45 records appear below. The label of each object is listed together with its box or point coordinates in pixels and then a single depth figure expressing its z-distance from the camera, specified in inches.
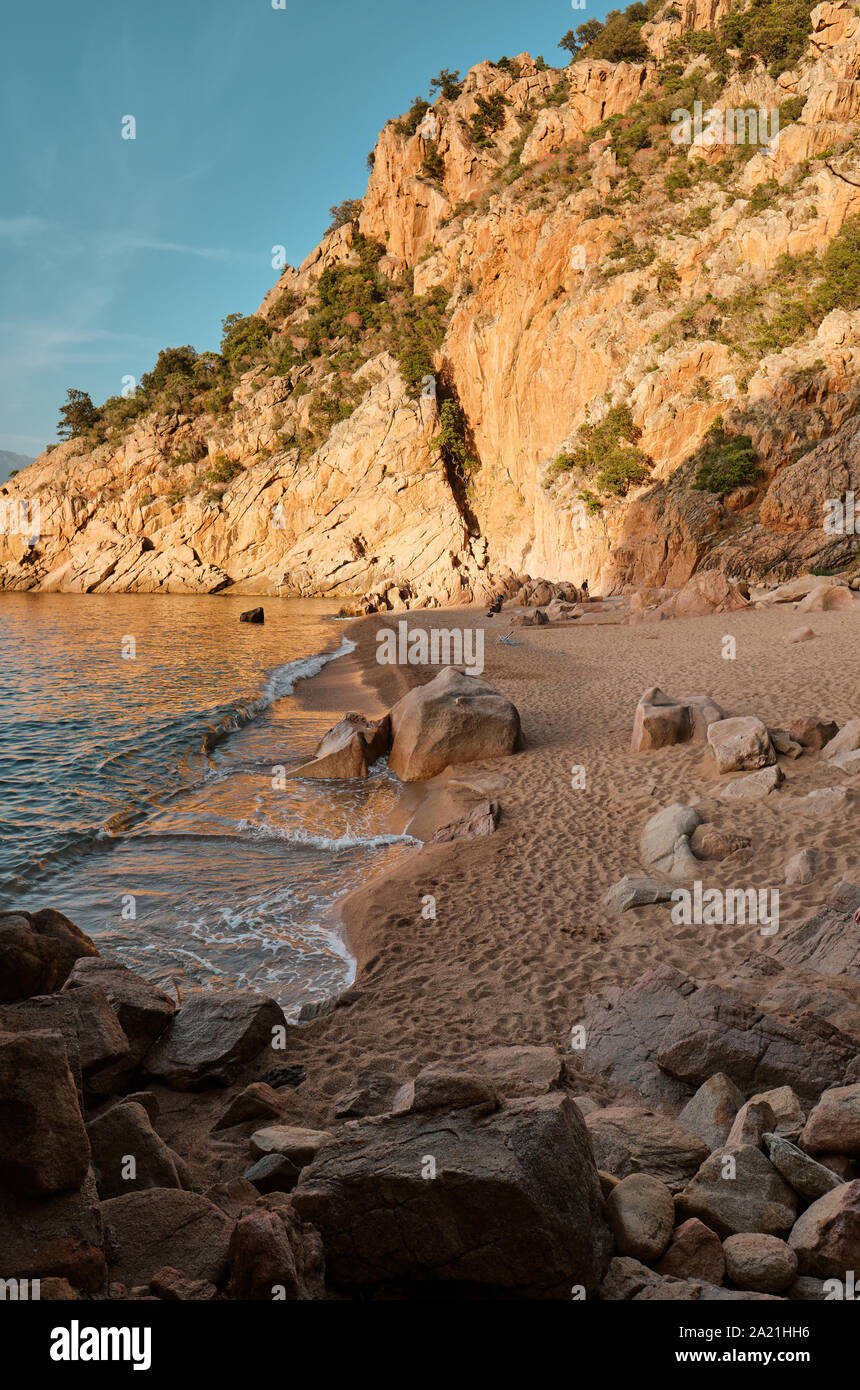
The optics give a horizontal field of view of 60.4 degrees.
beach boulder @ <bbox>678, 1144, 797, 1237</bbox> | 135.6
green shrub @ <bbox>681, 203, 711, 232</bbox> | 1651.1
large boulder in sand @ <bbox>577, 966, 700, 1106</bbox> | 201.3
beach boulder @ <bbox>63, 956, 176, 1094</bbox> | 204.4
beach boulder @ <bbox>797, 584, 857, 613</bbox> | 930.7
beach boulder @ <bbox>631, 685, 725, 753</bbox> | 476.7
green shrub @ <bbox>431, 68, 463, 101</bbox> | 2755.9
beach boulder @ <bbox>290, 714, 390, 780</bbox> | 552.4
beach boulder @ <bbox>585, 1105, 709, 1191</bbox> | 155.3
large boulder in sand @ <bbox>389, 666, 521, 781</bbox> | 524.7
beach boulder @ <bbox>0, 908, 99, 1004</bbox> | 209.8
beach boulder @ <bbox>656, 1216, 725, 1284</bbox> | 127.1
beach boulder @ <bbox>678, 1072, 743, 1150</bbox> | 169.0
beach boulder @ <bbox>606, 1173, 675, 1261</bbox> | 129.5
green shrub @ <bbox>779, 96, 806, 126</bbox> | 1631.4
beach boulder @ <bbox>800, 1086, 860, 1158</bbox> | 149.3
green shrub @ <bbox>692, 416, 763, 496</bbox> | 1285.7
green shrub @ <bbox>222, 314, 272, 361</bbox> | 2967.5
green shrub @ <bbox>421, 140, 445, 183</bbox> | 2677.2
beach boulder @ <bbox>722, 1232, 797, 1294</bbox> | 123.0
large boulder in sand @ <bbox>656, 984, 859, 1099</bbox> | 186.2
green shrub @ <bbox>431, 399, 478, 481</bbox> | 2305.6
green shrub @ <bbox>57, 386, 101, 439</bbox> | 3041.3
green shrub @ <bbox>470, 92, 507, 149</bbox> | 2573.8
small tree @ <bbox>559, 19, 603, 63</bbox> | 2770.7
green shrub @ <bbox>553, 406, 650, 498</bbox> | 1499.8
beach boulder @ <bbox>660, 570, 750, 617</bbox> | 1074.7
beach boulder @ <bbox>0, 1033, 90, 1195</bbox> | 117.8
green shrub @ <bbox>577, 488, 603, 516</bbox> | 1561.0
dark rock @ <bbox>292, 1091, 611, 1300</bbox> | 118.3
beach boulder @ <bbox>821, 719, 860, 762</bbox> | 399.2
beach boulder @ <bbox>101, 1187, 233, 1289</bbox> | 122.5
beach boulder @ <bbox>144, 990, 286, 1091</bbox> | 208.4
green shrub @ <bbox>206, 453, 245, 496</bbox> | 2640.3
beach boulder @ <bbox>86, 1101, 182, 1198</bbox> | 147.9
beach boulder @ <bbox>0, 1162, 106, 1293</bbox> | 110.4
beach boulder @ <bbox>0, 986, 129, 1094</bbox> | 168.2
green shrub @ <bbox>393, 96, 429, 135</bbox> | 2790.4
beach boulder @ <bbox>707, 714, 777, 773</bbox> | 405.1
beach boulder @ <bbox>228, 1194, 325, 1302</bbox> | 111.7
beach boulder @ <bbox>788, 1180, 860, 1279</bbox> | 123.5
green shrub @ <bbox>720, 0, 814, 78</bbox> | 1807.3
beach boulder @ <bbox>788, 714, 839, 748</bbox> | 419.8
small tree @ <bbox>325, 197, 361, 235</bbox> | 3183.6
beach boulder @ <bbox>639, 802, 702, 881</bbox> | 328.2
